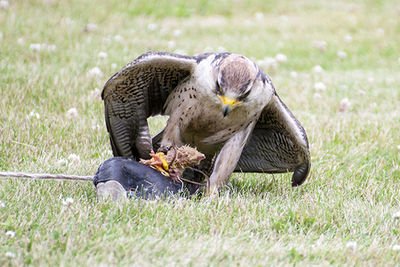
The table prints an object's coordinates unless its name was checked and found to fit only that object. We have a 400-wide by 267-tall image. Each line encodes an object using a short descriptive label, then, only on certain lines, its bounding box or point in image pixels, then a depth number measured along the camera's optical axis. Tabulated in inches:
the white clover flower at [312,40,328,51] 799.1
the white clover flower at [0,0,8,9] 751.3
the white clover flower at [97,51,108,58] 608.1
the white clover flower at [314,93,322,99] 592.1
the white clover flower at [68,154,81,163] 388.8
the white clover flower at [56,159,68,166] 373.4
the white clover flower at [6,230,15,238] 252.0
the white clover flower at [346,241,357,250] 272.8
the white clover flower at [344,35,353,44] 846.5
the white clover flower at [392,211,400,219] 318.0
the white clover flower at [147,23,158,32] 782.1
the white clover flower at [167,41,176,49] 707.7
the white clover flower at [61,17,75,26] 733.9
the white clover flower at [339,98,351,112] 569.9
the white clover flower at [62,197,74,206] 290.8
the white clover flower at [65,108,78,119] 473.1
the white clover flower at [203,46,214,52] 705.5
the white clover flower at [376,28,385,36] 885.3
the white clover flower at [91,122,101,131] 455.5
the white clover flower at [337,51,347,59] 784.3
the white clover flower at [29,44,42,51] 609.6
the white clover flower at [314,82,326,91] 620.7
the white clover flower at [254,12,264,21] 934.4
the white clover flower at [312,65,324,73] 708.0
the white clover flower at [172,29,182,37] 781.9
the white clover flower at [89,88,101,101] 516.4
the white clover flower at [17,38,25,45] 635.0
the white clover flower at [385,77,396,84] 675.8
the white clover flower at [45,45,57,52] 629.7
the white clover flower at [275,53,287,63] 721.0
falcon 327.9
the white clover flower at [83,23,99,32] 725.9
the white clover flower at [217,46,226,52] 701.8
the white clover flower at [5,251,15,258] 232.9
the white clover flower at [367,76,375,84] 662.8
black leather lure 318.3
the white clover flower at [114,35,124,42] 688.4
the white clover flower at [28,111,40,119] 452.4
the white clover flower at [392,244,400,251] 276.5
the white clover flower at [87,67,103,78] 561.0
